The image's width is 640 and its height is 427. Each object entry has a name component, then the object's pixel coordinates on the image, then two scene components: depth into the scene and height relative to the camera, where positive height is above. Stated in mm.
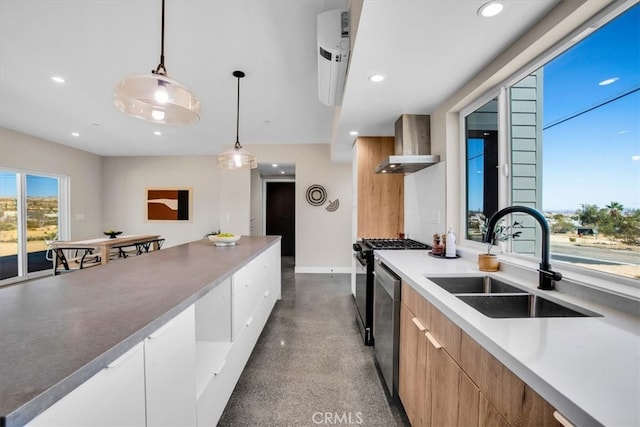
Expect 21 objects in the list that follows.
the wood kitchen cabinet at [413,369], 1314 -822
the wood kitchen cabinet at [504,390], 637 -475
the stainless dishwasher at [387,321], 1699 -737
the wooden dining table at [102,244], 4086 -492
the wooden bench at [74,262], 3941 -787
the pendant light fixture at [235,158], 2986 +602
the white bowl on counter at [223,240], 2684 -270
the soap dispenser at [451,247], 2028 -245
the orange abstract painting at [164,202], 6859 +258
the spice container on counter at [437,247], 2096 -255
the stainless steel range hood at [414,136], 2662 +758
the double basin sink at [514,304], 1177 -404
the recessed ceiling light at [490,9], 1222 +939
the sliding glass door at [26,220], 4863 -163
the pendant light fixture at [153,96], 1481 +683
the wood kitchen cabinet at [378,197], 3521 +214
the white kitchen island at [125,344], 608 -355
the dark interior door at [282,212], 7883 +28
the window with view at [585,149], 1100 +325
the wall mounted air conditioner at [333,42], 1731 +1094
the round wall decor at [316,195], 5578 +370
